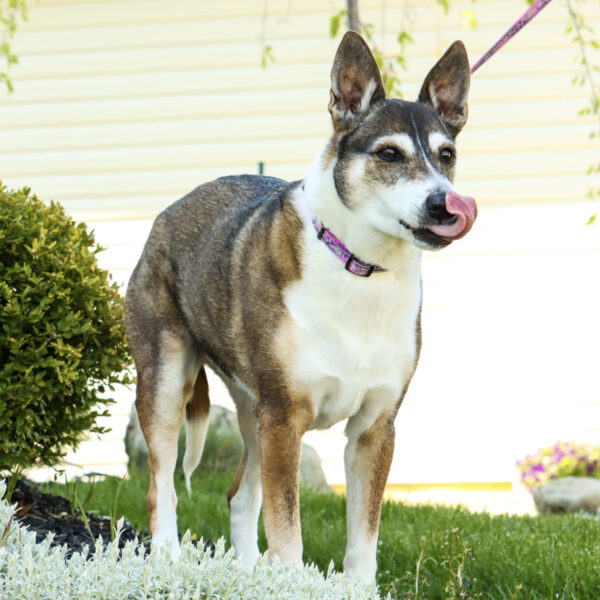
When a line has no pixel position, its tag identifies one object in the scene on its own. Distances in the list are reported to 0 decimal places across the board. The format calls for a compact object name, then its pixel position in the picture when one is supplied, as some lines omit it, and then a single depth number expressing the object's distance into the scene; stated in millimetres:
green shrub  4031
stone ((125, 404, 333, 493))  7016
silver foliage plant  2303
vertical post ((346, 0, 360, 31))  5242
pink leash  3730
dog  3115
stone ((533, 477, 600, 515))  6863
